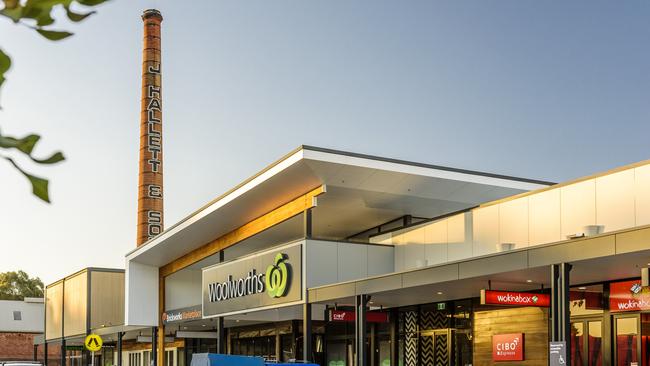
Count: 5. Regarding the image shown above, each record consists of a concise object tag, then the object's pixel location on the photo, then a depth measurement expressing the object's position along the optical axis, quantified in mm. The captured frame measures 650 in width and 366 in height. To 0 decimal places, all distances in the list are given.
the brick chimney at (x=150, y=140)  54000
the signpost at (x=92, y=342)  31531
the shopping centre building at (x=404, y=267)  17547
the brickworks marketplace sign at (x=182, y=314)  34228
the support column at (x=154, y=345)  39416
